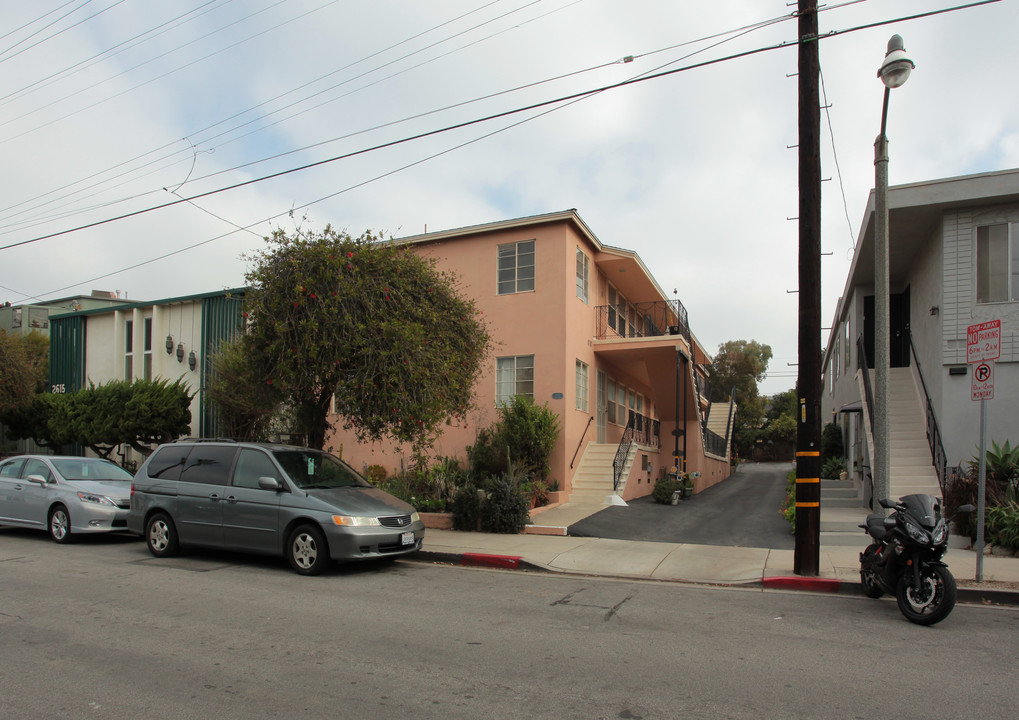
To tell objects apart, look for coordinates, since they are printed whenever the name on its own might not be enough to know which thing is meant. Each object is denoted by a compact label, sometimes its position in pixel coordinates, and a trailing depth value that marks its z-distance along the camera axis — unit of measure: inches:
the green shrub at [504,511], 516.4
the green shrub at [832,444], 1010.2
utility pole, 358.0
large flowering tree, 448.8
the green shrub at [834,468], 906.7
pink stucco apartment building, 711.1
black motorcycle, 263.7
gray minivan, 362.6
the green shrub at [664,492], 722.2
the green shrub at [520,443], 665.0
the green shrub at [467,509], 524.1
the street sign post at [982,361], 317.7
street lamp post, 372.2
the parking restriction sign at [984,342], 316.8
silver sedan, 462.0
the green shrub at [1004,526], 397.1
